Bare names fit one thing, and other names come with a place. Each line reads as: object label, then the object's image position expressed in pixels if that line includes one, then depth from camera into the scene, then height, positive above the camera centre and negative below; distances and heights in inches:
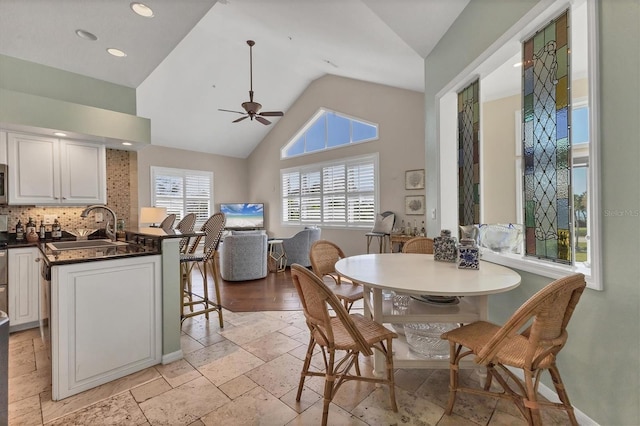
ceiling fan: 177.6 +67.5
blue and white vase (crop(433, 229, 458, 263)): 86.3 -11.7
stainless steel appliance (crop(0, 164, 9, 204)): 112.3 +11.8
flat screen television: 323.6 -2.9
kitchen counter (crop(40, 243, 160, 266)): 74.2 -11.7
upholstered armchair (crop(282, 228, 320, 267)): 220.7 -27.4
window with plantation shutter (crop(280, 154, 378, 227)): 242.2 +17.9
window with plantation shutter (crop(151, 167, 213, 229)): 286.4 +23.2
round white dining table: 61.0 -16.5
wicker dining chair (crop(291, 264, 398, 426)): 57.7 -28.2
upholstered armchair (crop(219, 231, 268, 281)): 187.5 -29.6
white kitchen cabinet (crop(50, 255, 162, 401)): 72.6 -30.1
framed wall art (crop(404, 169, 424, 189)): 205.6 +23.6
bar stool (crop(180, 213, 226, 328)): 110.6 -14.0
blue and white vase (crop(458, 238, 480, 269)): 78.3 -13.2
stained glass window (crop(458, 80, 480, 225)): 106.5 +22.1
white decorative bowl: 88.1 -8.9
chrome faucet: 121.3 -8.7
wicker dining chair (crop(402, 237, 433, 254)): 113.5 -14.2
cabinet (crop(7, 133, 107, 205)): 113.7 +18.6
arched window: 245.9 +74.1
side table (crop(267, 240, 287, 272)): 222.1 -35.3
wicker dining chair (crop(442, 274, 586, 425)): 48.9 -26.1
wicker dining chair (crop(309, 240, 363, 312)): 98.7 -19.1
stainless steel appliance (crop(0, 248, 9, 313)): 110.4 -26.2
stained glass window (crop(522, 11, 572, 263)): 70.1 +18.1
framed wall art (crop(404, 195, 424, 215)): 205.5 +5.0
